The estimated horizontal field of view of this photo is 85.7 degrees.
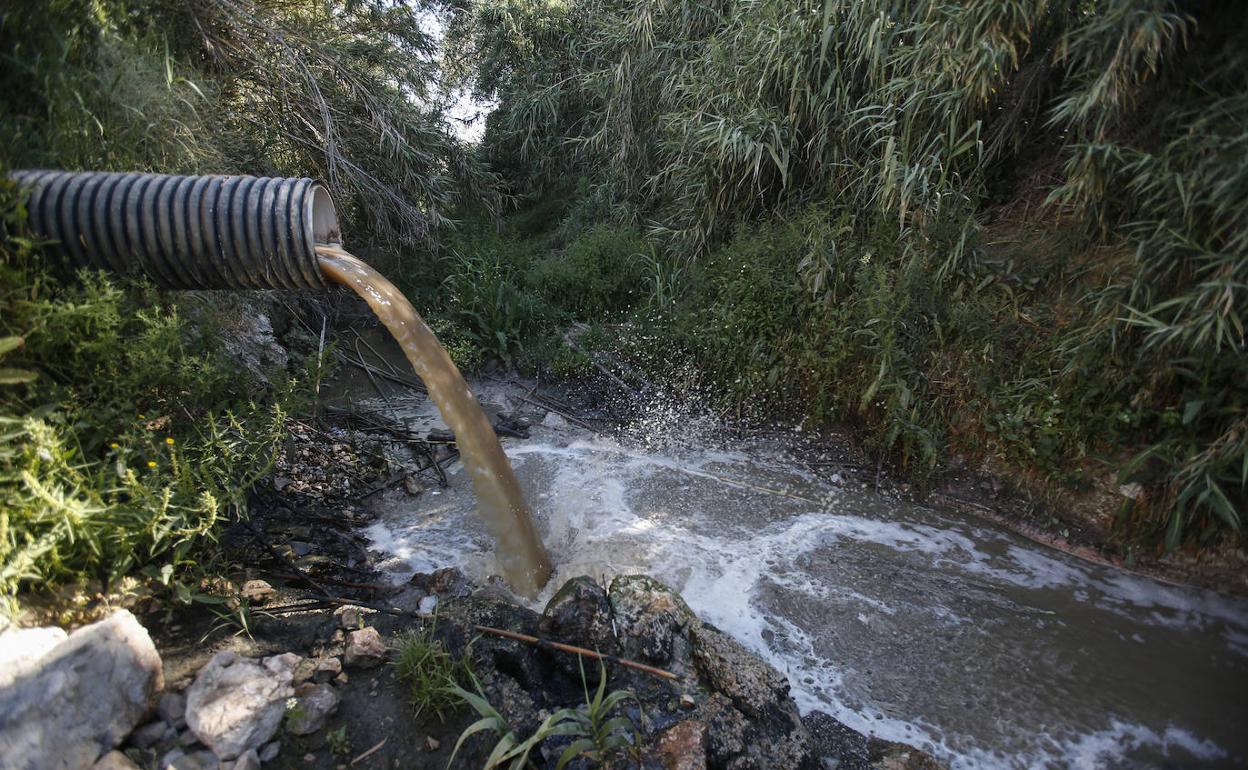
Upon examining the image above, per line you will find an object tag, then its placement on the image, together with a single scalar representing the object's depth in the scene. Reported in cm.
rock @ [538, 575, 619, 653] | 261
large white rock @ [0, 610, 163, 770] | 181
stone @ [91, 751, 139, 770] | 188
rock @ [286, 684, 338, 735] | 219
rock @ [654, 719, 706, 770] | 208
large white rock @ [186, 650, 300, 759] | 207
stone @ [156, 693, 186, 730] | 215
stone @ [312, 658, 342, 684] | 240
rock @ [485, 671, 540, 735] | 226
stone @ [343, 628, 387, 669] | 248
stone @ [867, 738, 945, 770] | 235
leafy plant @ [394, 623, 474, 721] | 230
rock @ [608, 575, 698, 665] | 257
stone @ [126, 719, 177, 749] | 206
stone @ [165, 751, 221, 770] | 198
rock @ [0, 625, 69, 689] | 186
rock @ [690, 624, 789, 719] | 240
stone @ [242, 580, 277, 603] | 279
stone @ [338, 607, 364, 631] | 267
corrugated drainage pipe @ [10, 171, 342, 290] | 281
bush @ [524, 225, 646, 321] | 617
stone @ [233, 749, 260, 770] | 200
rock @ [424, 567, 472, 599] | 306
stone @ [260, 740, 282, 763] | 210
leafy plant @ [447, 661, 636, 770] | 204
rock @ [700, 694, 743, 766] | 216
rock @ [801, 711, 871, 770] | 239
